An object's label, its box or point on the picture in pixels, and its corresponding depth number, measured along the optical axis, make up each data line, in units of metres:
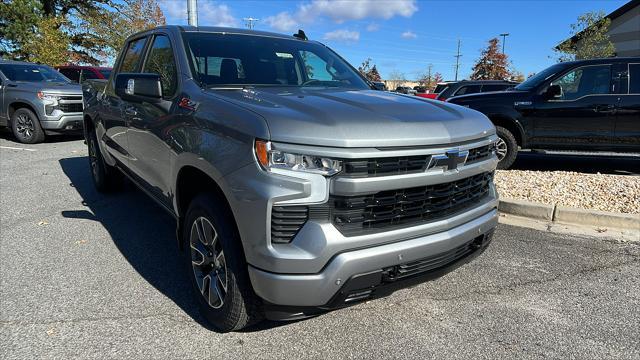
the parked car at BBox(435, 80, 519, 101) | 12.98
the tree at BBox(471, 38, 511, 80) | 55.59
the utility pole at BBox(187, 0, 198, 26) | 11.52
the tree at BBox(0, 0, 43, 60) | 24.98
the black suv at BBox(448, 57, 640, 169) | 7.17
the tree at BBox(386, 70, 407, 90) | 76.35
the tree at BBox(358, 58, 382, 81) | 53.88
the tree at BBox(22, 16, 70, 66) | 24.28
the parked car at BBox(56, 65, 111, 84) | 15.32
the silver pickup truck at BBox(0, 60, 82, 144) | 10.51
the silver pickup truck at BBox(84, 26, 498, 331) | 2.24
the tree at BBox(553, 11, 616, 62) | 24.27
